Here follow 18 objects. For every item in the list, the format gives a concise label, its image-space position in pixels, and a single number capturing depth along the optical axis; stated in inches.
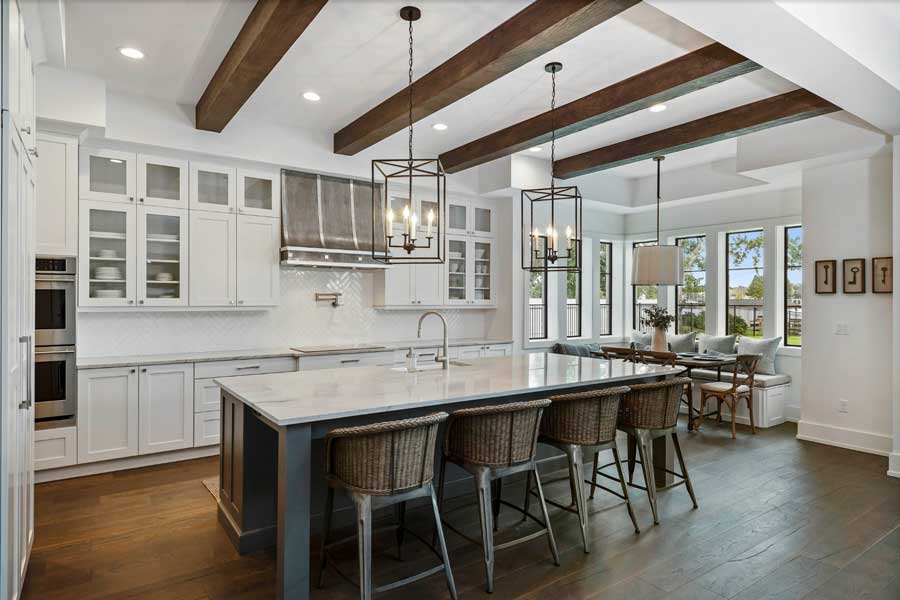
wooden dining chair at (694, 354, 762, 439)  215.8
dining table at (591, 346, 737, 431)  219.0
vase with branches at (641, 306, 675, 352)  237.8
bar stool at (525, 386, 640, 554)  117.1
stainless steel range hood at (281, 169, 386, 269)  202.8
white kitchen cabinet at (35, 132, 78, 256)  155.7
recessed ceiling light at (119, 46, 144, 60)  140.3
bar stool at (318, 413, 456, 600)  87.5
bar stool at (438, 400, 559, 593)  101.5
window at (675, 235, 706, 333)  292.7
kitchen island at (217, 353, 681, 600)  90.4
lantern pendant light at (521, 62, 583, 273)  145.9
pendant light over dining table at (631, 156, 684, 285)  233.6
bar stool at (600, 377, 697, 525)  130.6
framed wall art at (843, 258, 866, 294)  188.9
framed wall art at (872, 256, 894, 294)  181.6
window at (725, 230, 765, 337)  266.5
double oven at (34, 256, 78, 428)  153.9
